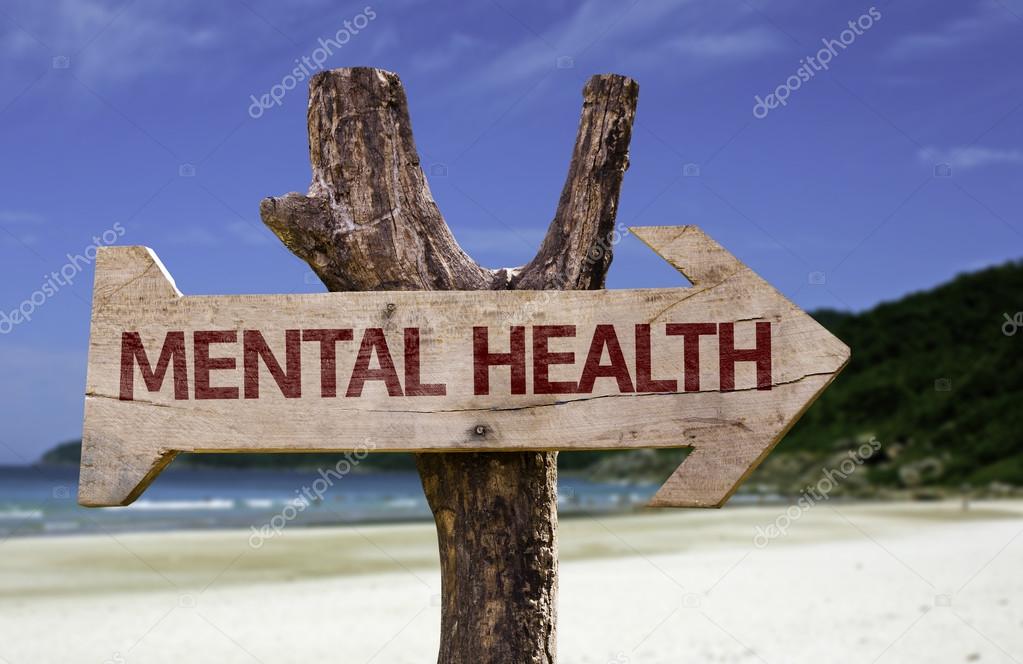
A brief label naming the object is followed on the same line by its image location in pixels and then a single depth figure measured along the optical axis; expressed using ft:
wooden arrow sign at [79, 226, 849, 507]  7.93
